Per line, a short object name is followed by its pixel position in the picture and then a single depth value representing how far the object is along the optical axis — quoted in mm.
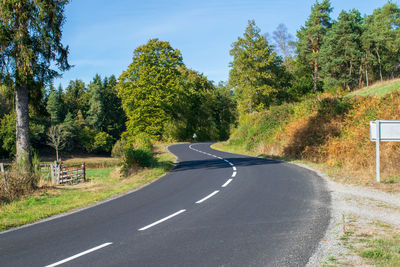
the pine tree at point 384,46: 48719
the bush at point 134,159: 18609
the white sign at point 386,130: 10227
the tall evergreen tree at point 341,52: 41750
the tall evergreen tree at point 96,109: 84356
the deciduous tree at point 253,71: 42469
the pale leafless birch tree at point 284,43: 62750
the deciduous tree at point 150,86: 47000
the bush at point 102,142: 79438
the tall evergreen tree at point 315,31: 49219
